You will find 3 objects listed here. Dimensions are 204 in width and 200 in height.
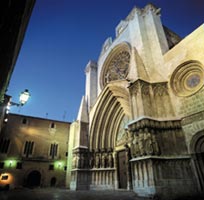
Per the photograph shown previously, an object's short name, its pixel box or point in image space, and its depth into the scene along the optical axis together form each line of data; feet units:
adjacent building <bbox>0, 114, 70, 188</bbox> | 50.75
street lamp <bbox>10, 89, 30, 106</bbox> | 17.70
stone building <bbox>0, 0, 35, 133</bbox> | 5.90
